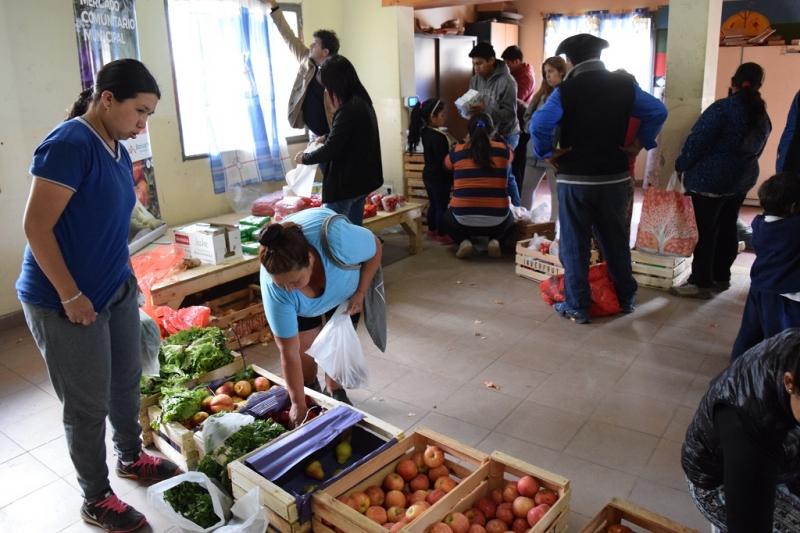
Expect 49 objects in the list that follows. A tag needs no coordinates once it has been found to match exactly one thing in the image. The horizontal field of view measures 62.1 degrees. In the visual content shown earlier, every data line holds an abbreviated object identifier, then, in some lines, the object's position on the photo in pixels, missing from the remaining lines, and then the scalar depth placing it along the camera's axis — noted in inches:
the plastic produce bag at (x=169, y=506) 79.7
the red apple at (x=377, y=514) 79.4
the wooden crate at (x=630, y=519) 73.6
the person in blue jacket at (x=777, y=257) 106.1
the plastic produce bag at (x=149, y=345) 106.7
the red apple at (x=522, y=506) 79.1
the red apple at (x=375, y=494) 83.6
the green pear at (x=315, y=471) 87.2
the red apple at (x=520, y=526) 78.0
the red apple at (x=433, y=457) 88.8
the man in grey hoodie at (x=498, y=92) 233.6
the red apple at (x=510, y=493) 82.2
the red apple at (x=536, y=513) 76.2
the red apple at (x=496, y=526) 77.9
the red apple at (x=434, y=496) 82.3
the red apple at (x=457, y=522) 77.0
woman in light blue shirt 82.6
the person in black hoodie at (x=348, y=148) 144.5
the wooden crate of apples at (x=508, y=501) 76.9
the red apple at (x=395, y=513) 80.7
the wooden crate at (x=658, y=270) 182.9
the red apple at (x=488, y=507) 81.3
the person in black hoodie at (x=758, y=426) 52.2
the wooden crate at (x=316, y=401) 97.7
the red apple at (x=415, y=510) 77.7
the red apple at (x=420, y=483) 86.5
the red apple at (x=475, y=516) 80.0
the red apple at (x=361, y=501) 81.0
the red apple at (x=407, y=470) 88.1
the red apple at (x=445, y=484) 85.0
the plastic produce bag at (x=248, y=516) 78.6
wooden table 144.2
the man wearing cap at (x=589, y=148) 151.3
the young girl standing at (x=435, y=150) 229.8
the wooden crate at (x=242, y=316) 151.3
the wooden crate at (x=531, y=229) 219.1
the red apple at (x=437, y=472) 88.4
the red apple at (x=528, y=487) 81.3
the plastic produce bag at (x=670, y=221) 179.6
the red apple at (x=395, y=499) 83.3
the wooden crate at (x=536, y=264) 188.4
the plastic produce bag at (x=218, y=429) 94.8
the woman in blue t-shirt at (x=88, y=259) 76.2
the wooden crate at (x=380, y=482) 75.5
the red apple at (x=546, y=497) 79.1
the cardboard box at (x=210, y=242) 155.9
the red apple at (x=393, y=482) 86.0
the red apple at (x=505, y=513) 79.6
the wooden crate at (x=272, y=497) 78.8
